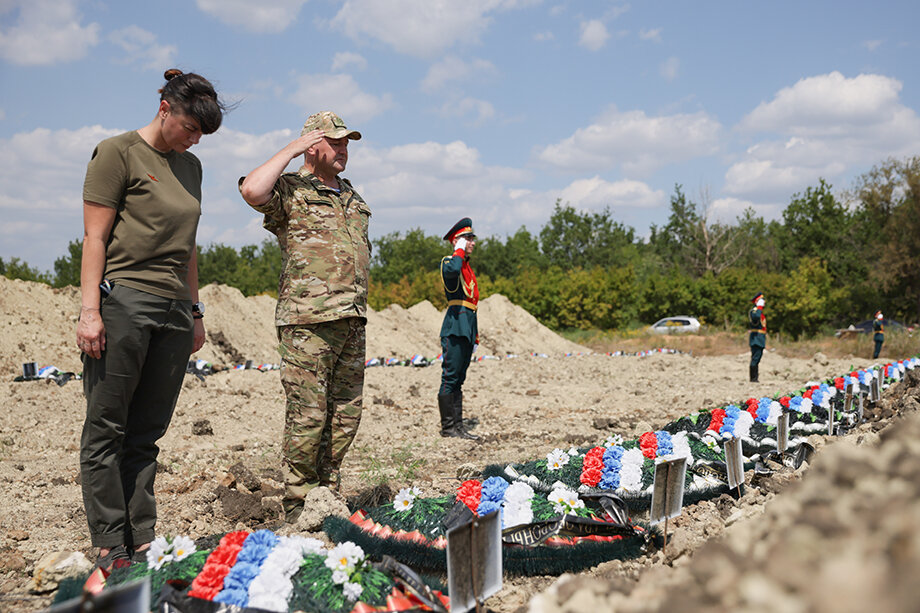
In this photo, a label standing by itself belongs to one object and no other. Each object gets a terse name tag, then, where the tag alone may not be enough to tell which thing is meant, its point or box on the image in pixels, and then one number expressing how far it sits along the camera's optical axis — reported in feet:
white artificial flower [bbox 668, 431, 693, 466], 11.61
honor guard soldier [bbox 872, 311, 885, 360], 53.78
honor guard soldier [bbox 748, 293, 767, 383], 36.24
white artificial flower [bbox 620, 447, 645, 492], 10.49
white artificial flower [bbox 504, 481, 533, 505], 9.04
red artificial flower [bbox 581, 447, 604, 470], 10.88
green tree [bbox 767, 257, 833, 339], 86.94
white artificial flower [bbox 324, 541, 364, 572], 6.54
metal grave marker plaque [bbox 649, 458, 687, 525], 8.43
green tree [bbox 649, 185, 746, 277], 138.31
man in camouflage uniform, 10.19
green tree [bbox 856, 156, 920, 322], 96.27
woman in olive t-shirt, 8.07
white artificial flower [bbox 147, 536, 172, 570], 6.64
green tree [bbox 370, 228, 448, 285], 151.94
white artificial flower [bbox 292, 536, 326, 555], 7.01
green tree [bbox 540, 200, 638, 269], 172.65
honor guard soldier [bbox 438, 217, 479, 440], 20.12
